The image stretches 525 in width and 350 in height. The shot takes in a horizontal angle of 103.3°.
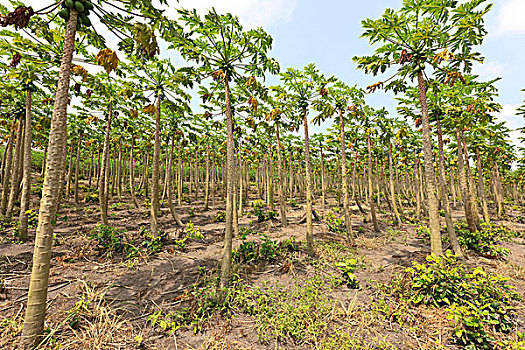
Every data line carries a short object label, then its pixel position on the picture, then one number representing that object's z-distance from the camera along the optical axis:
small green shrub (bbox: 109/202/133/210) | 19.81
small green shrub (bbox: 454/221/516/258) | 10.16
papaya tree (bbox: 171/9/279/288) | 6.45
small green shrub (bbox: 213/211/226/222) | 17.51
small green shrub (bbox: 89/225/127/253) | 9.54
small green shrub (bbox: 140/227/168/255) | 9.70
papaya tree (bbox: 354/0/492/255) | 6.59
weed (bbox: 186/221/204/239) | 10.88
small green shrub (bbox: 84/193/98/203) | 22.14
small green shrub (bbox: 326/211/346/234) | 15.65
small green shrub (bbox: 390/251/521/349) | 4.98
